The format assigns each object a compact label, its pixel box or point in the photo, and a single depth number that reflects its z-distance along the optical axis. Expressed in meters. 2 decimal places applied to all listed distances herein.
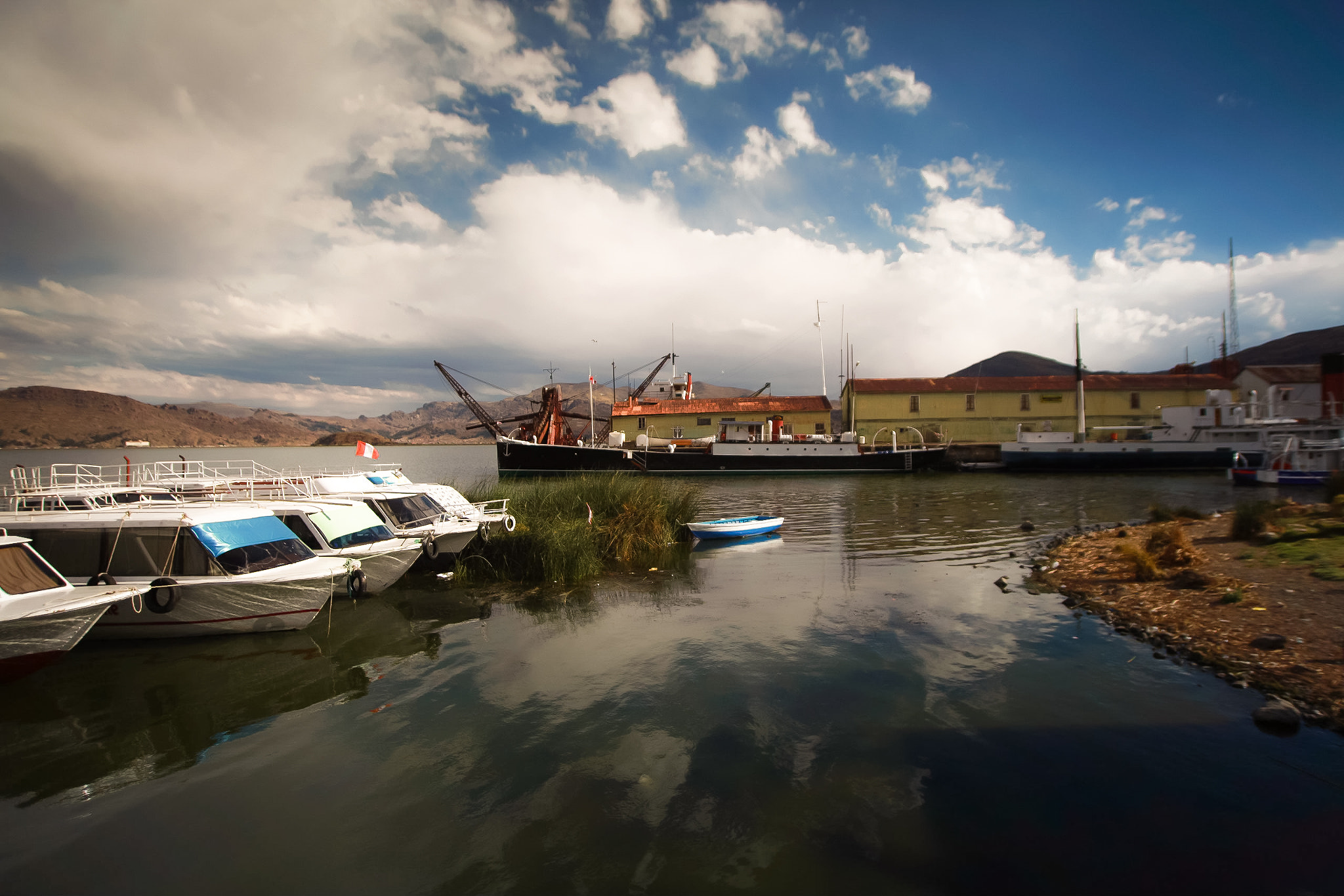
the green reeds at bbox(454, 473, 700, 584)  15.35
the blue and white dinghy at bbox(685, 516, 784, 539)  20.12
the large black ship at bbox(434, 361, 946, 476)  50.22
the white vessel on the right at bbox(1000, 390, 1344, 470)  45.19
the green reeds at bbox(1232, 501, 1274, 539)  13.80
